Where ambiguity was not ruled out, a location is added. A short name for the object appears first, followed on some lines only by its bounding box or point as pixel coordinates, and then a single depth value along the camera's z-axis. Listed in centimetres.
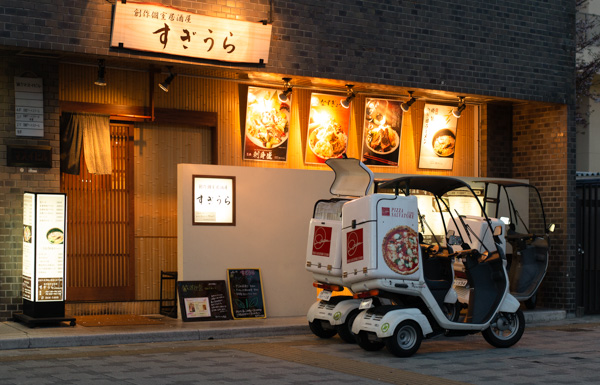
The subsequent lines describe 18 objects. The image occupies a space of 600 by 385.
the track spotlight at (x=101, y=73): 1253
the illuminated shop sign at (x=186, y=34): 1190
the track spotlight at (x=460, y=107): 1593
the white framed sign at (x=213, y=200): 1353
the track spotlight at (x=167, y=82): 1310
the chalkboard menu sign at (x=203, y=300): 1314
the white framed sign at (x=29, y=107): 1241
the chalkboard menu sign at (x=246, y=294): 1362
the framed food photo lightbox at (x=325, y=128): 1523
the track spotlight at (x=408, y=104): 1540
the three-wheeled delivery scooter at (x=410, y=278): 1052
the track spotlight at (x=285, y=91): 1425
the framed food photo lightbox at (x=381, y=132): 1580
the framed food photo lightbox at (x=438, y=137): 1644
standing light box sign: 1178
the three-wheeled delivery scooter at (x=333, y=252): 1144
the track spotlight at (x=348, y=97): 1473
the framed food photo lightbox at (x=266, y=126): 1470
